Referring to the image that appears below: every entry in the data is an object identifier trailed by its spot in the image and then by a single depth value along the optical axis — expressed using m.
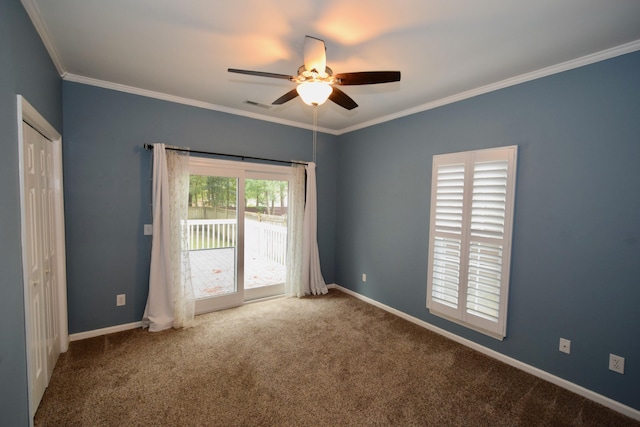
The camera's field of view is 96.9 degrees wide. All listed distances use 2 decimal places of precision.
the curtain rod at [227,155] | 3.24
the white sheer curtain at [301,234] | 4.36
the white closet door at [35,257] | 1.88
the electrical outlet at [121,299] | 3.20
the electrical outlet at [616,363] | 2.15
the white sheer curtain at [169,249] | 3.23
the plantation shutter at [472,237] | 2.74
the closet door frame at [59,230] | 2.38
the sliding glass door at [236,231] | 3.68
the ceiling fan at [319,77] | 1.85
